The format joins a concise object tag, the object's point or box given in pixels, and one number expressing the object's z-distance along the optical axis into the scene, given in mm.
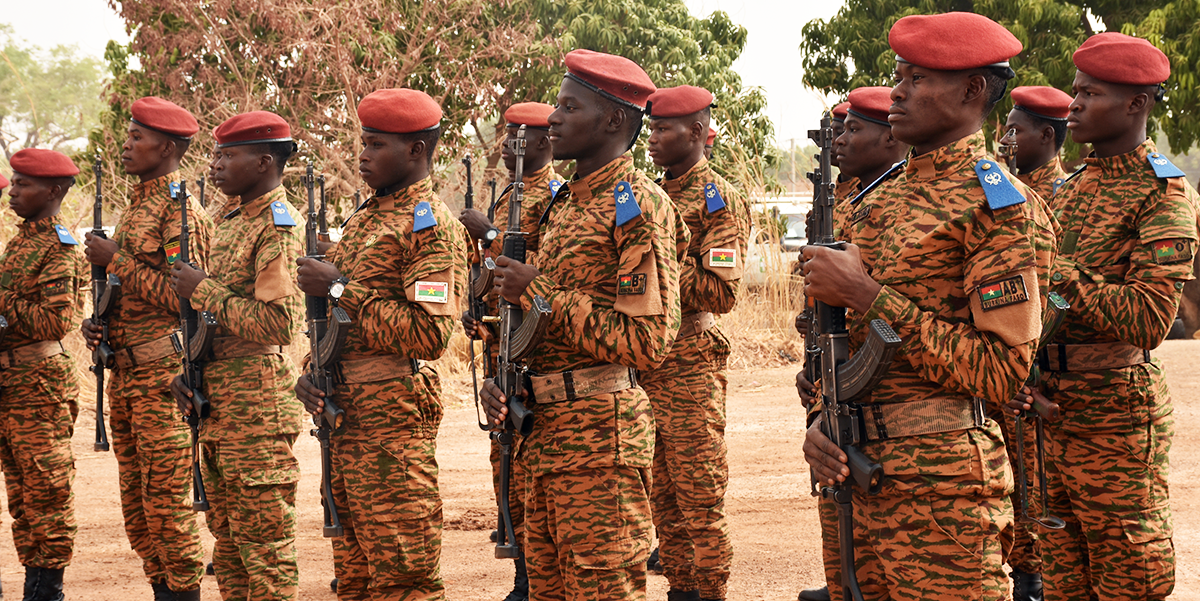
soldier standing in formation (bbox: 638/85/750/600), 5281
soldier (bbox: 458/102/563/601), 5375
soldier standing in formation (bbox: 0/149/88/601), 5855
